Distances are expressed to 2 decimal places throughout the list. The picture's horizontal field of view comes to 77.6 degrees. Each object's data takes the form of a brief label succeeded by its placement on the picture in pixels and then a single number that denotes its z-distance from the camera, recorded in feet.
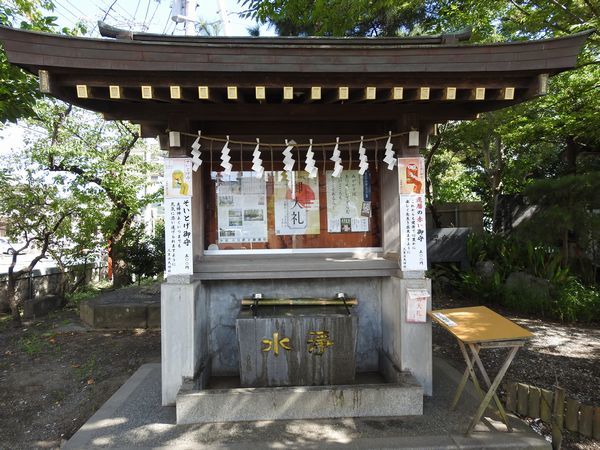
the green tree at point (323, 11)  22.97
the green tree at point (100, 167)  32.04
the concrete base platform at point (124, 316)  27.35
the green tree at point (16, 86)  15.74
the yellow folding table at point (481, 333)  10.84
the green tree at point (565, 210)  24.97
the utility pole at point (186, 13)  28.91
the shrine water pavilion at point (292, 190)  11.35
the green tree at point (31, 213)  27.94
